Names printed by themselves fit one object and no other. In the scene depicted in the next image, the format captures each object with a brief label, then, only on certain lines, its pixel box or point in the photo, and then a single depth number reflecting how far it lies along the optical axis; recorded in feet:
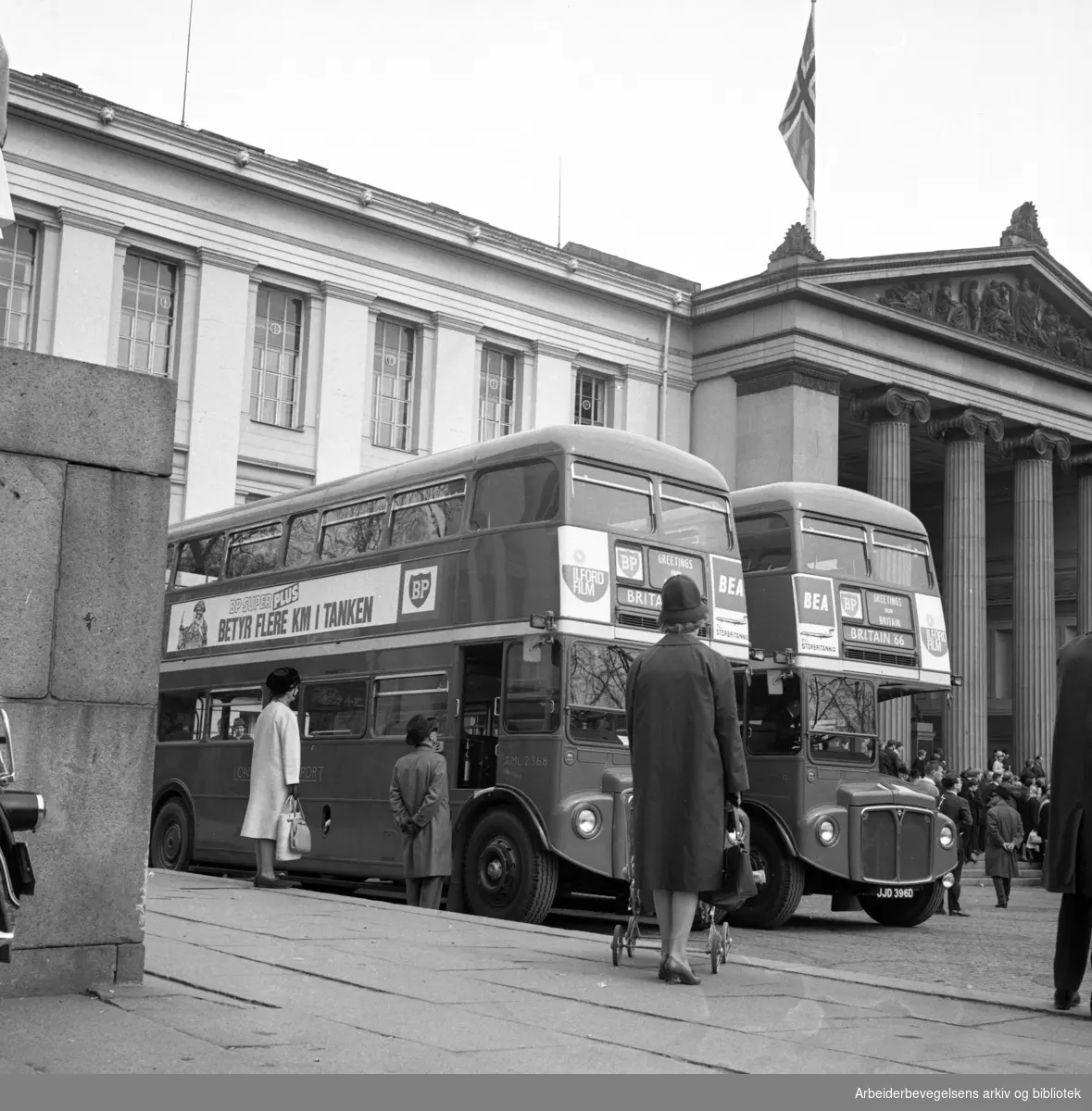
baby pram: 23.43
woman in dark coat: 22.54
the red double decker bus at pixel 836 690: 49.80
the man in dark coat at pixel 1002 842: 65.00
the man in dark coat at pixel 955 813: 60.95
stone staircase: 87.97
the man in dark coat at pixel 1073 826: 20.94
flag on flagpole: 127.44
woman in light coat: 39.47
